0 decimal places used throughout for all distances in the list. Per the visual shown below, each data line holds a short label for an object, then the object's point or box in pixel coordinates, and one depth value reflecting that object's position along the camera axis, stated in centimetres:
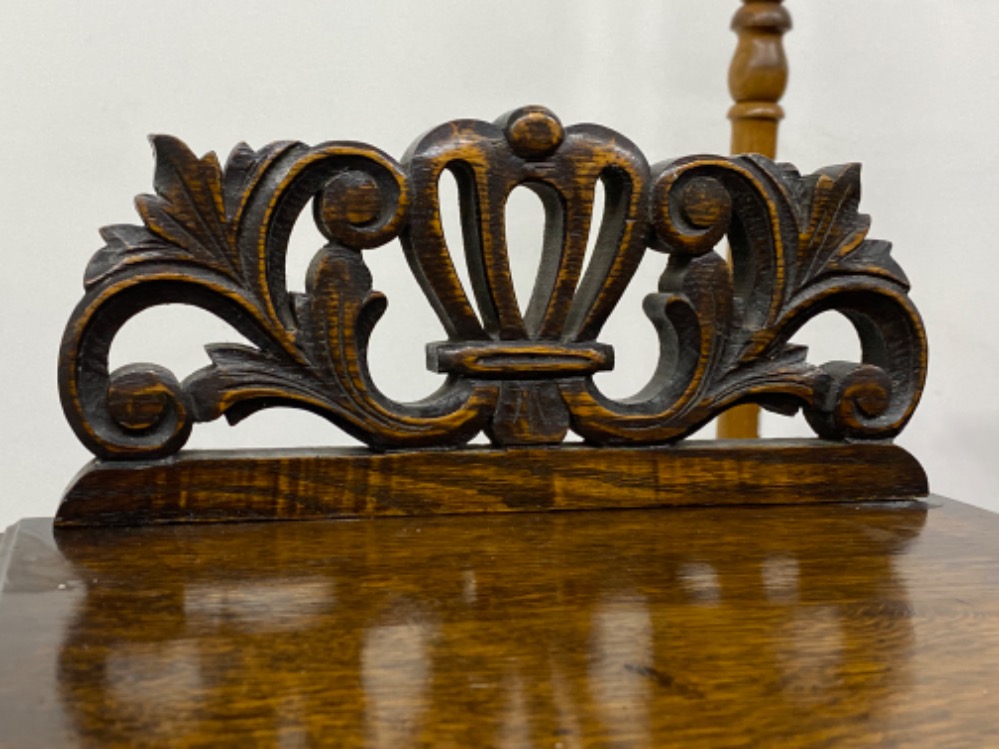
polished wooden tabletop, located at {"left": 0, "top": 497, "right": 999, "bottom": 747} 43
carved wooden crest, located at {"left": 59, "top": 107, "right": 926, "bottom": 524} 70
